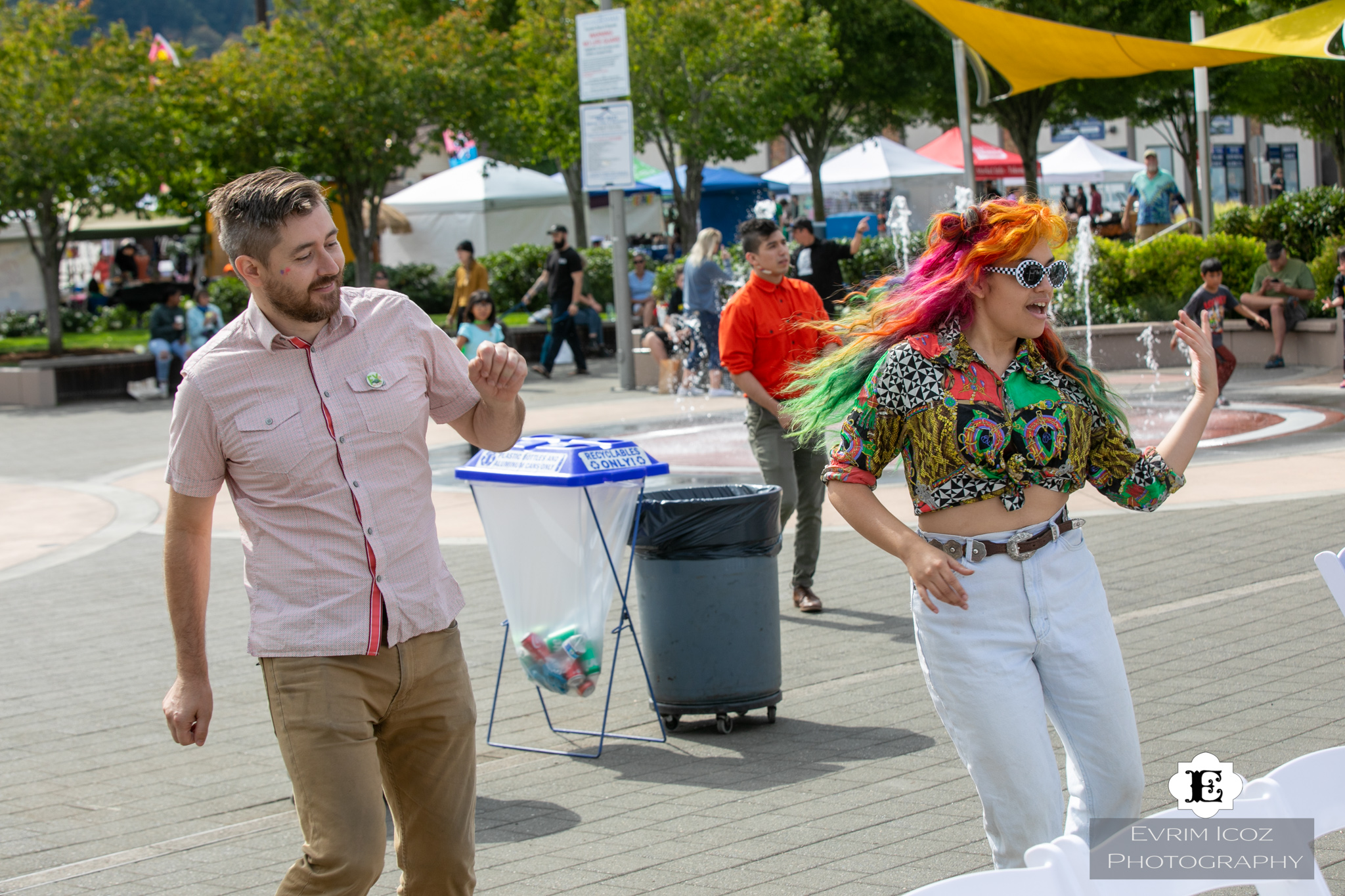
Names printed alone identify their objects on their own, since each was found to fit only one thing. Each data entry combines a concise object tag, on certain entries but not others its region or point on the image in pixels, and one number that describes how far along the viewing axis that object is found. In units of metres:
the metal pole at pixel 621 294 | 17.61
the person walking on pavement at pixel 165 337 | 20.17
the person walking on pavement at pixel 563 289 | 19.33
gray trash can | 5.52
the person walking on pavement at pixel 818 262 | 12.34
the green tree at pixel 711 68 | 24.05
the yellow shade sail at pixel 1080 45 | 11.82
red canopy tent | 32.84
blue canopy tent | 34.53
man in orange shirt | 6.87
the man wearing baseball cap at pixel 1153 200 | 20.78
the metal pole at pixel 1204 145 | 18.95
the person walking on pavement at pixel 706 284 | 14.83
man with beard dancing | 3.01
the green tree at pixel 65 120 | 19.09
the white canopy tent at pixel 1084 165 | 36.56
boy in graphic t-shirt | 12.32
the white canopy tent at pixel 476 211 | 29.09
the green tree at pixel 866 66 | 31.52
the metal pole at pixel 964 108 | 16.72
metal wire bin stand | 5.19
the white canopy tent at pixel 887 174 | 33.34
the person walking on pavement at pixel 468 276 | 18.08
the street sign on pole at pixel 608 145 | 17.22
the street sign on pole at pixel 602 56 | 17.06
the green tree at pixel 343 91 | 21.39
